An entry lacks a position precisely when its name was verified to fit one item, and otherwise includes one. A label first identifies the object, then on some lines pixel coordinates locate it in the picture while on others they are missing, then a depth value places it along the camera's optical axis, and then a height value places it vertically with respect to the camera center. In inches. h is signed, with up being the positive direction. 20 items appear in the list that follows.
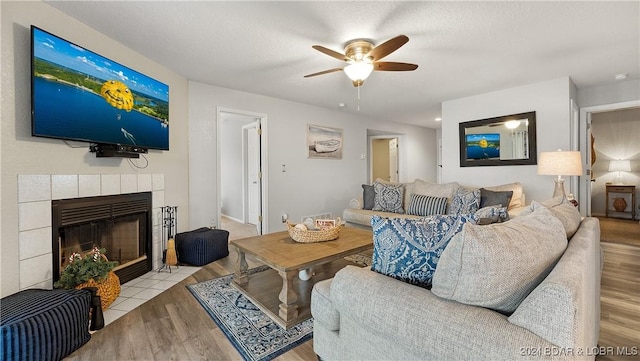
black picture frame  151.0 +22.3
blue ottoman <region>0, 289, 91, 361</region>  54.6 -30.6
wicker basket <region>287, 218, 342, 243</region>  93.9 -19.2
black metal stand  125.5 -20.4
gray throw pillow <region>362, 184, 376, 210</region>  175.9 -11.7
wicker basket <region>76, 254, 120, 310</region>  78.8 -32.9
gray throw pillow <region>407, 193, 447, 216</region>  149.4 -15.1
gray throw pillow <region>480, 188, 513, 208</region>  130.8 -10.1
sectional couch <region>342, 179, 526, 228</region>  142.7 -11.5
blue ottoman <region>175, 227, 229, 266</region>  123.6 -30.6
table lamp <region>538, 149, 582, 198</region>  120.6 +5.8
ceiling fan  96.9 +42.8
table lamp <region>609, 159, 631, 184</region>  225.0 +7.8
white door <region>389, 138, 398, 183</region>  287.7 +21.2
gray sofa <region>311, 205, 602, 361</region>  28.7 -18.0
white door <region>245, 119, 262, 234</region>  197.0 +6.1
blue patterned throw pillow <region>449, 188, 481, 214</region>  134.8 -12.2
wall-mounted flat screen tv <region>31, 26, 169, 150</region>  76.3 +28.6
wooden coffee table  75.4 -24.9
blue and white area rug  65.3 -40.0
